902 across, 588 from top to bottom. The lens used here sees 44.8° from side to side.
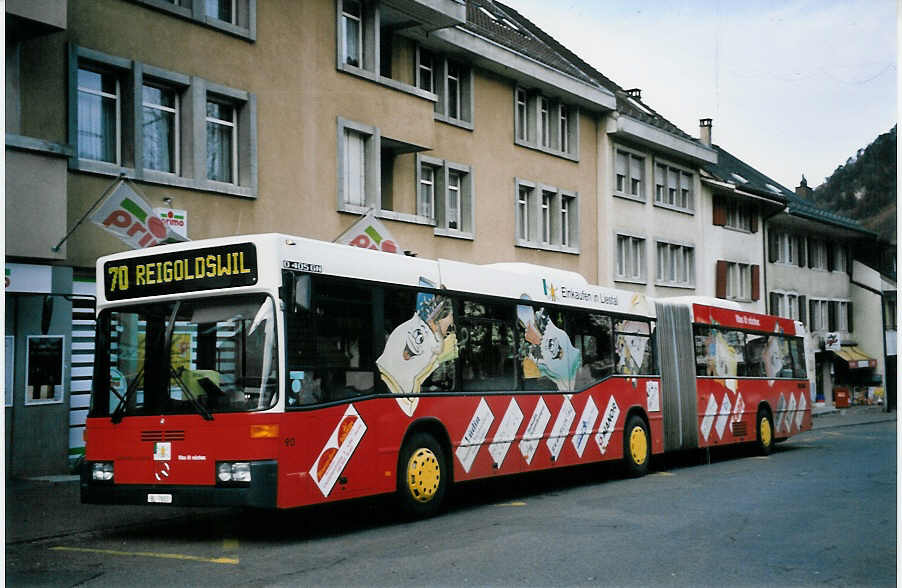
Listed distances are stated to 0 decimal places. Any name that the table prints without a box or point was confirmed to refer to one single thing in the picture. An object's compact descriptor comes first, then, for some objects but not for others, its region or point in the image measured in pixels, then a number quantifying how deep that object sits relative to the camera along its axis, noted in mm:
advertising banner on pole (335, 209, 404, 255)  20138
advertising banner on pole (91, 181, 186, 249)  15797
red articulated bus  9742
